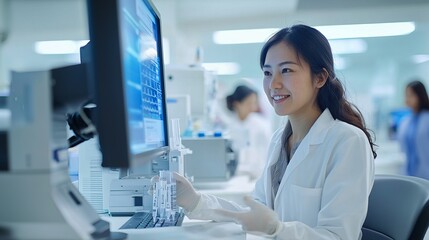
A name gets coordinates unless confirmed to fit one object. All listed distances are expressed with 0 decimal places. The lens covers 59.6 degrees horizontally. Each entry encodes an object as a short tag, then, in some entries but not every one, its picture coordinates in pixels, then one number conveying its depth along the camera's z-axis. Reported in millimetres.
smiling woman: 981
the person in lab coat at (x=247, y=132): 3267
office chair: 1020
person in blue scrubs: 3771
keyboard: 1039
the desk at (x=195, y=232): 900
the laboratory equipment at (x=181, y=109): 2357
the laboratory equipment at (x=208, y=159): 2152
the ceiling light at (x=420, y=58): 5645
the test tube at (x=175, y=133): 1309
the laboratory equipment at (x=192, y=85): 2637
